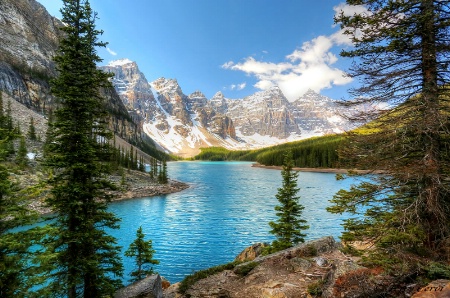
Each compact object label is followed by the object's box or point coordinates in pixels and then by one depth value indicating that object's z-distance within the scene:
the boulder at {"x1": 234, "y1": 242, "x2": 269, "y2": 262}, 21.33
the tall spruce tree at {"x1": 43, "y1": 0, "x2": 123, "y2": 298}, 11.29
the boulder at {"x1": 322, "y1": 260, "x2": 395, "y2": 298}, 6.61
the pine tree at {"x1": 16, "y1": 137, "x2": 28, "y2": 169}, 46.72
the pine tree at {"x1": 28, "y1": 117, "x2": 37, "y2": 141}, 63.76
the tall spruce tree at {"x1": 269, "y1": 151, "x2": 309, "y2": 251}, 20.69
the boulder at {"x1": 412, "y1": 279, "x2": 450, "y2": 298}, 5.01
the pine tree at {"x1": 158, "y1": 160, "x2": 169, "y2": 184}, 77.82
